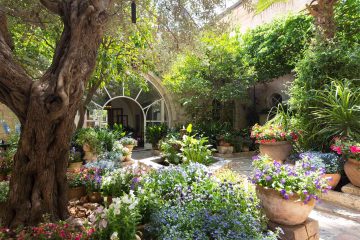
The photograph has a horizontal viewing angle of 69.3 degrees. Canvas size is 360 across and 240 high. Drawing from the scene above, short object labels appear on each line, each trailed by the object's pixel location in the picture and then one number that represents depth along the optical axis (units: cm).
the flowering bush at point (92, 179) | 358
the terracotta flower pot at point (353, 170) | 438
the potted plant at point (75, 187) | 366
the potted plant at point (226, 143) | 982
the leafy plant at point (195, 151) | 591
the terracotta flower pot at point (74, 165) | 630
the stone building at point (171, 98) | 1134
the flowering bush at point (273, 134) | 662
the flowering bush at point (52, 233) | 201
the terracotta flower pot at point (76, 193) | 365
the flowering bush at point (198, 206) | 221
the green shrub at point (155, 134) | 1117
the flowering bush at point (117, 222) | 206
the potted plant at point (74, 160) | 633
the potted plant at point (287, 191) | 268
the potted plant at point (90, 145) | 695
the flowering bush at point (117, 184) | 327
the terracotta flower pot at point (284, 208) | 270
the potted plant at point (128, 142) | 830
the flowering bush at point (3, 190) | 300
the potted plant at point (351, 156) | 434
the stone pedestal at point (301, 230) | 267
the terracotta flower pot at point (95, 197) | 351
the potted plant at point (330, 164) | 468
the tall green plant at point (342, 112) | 497
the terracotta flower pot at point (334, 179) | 469
